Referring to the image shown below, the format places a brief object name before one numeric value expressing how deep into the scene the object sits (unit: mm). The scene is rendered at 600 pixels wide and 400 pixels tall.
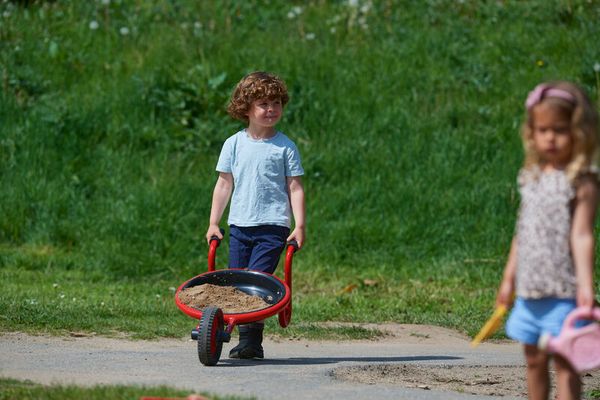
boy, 13852
